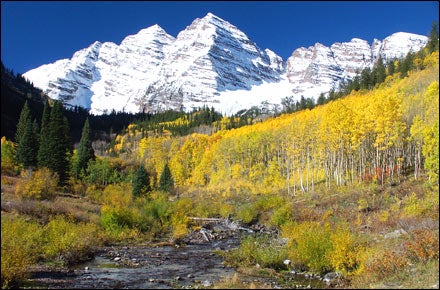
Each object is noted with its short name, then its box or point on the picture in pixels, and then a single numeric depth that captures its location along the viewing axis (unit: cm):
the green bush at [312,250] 2117
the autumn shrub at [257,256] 2298
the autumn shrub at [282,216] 4394
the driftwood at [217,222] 4025
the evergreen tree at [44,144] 5138
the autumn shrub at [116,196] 5417
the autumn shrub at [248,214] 5034
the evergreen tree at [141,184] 6550
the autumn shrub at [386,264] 1723
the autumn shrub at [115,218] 3509
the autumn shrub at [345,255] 2023
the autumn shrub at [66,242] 2372
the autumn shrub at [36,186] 3444
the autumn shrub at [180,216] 3725
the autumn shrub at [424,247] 1725
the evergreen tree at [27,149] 5231
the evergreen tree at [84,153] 7634
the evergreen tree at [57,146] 5172
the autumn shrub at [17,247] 1591
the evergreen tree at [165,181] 8234
